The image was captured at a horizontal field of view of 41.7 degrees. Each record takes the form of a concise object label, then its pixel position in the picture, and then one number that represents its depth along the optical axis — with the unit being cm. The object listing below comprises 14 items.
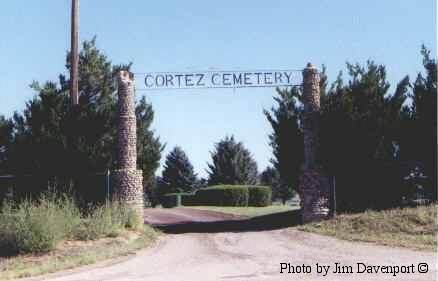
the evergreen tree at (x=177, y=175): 6172
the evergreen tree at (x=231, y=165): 5859
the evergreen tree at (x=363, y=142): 2248
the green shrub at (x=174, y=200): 4875
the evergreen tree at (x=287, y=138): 2541
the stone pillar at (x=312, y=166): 2281
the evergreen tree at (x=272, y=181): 6462
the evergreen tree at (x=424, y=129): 2248
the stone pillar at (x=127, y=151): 2253
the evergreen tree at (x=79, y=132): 2383
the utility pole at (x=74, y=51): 2403
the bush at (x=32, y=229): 1708
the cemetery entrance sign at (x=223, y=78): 2266
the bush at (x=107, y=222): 1909
